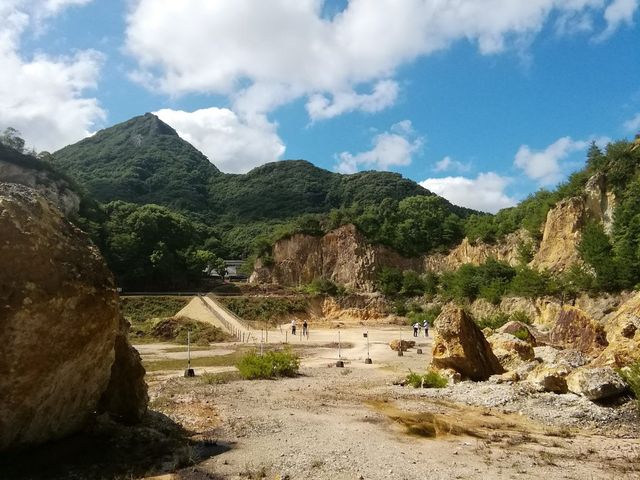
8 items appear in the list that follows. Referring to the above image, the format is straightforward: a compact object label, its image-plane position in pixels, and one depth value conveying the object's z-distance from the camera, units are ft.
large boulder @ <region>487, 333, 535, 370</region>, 66.18
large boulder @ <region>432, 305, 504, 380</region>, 59.47
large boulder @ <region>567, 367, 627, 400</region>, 42.83
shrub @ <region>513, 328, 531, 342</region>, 81.90
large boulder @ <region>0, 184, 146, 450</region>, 24.66
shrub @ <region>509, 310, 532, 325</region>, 131.44
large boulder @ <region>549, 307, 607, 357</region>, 69.10
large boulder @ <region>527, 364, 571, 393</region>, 48.01
